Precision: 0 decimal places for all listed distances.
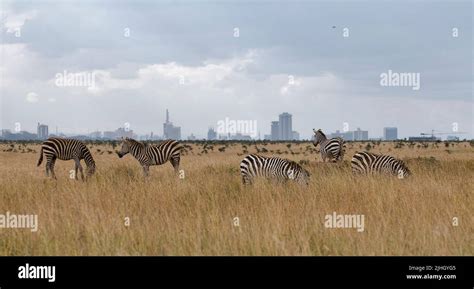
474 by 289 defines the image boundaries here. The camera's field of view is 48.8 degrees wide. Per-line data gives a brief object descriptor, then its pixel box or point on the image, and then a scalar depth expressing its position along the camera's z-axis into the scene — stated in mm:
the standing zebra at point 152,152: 20172
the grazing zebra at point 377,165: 16641
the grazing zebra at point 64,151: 20609
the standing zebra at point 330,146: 25516
